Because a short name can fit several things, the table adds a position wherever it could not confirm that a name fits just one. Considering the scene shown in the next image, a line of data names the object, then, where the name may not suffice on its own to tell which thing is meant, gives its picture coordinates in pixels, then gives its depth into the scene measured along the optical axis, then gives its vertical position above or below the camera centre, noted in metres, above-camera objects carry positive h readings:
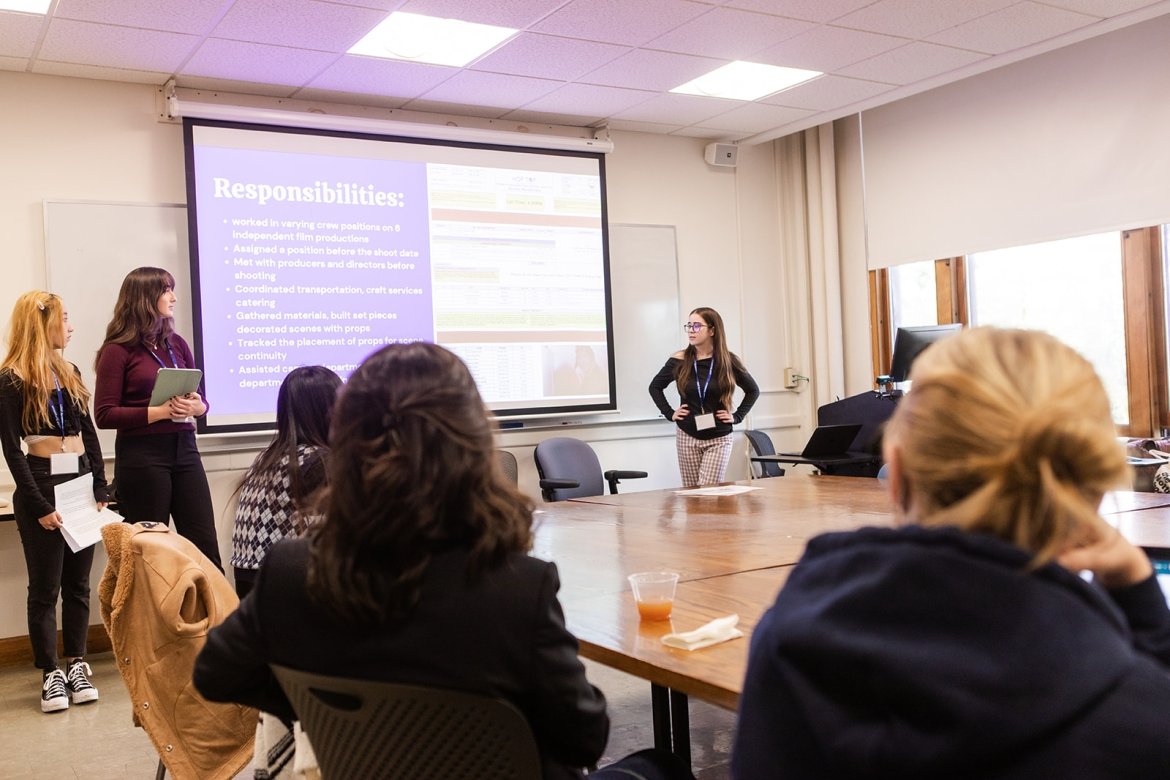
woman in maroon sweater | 4.00 -0.10
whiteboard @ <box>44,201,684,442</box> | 4.62 +0.64
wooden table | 1.59 -0.45
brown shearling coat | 2.28 -0.55
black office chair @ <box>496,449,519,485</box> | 5.54 -0.50
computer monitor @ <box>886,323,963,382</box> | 5.41 +0.06
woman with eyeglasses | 5.40 -0.17
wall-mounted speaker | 6.45 +1.32
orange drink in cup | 1.77 -0.39
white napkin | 1.60 -0.43
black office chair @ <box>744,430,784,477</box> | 6.27 -0.51
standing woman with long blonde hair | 3.78 -0.25
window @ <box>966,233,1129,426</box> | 5.25 +0.30
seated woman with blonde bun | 0.78 -0.22
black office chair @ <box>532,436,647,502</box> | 5.30 -0.52
